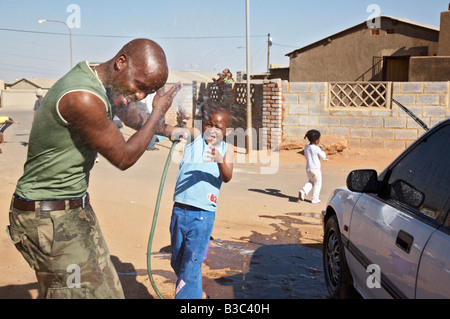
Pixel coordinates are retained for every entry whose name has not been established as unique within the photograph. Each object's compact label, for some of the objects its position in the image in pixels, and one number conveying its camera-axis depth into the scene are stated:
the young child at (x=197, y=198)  3.67
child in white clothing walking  8.44
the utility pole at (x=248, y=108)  13.71
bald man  2.43
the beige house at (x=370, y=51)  21.02
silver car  2.34
